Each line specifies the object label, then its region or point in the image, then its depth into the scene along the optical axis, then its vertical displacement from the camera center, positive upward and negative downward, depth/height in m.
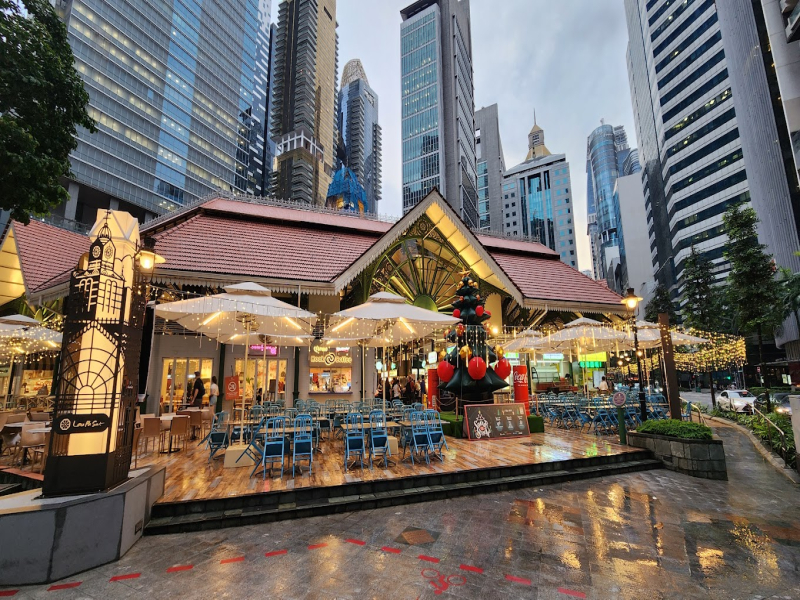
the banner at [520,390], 14.61 -0.60
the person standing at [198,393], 12.62 -0.44
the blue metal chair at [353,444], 7.96 -1.37
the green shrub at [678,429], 9.15 -1.41
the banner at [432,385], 15.59 -0.39
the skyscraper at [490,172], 143.62 +75.53
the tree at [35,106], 7.60 +5.85
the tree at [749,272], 19.12 +4.85
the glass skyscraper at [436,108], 105.06 +75.17
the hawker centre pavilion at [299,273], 13.91 +4.16
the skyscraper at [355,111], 198.18 +135.26
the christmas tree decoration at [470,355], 12.89 +0.65
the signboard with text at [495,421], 11.73 -1.43
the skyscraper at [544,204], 154.25 +68.84
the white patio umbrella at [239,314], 8.79 +1.57
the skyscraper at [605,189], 173.62 +87.11
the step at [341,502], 5.85 -2.13
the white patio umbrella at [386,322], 9.91 +1.52
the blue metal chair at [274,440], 7.37 -1.25
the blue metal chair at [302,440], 7.76 -1.24
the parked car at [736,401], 21.78 -1.75
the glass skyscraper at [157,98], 53.56 +46.62
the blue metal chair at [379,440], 8.31 -1.37
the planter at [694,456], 8.70 -1.96
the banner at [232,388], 13.91 -0.33
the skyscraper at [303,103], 134.00 +103.85
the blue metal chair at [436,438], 8.89 -1.44
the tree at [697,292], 27.34 +5.67
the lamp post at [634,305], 11.41 +1.98
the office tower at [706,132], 37.12 +33.63
